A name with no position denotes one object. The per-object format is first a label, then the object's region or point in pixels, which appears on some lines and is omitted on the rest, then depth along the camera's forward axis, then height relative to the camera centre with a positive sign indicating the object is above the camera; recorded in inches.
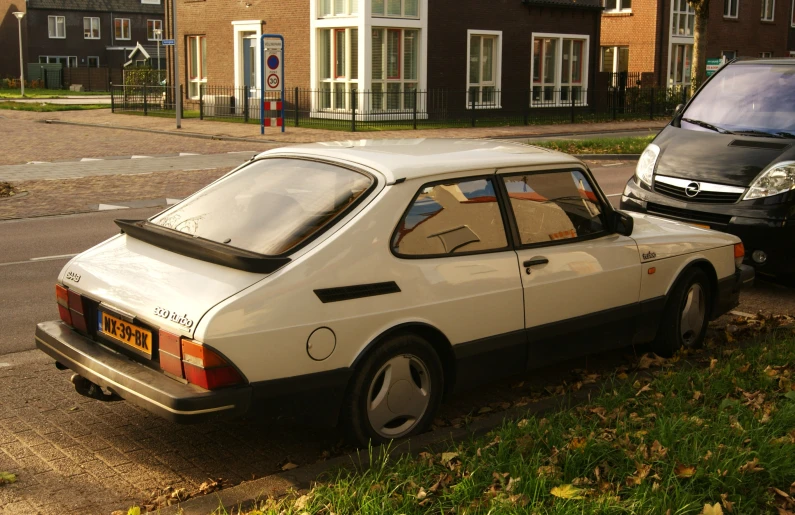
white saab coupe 169.0 -36.3
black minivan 327.9 -22.1
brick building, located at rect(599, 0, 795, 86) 1643.7 +121.7
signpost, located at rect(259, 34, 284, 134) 1032.8 +34.9
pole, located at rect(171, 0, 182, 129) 1111.6 -4.1
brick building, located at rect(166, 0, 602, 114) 1212.5 +71.1
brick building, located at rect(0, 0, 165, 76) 2701.8 +190.4
